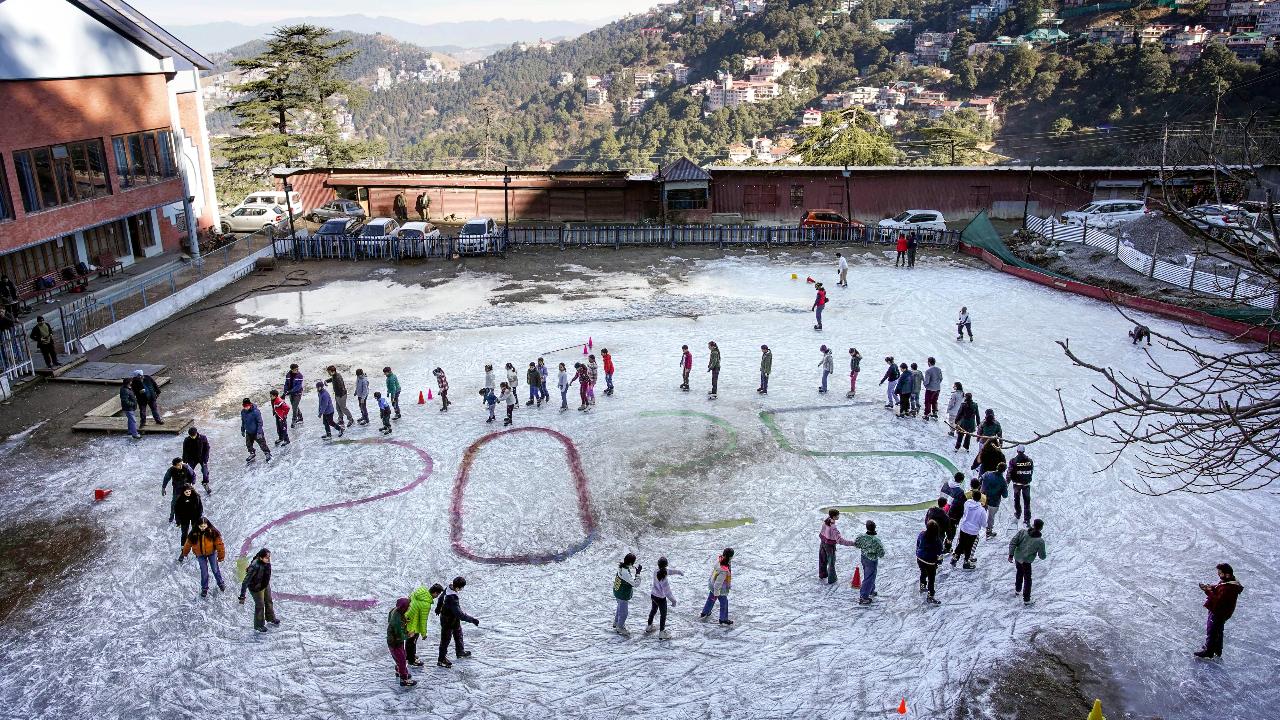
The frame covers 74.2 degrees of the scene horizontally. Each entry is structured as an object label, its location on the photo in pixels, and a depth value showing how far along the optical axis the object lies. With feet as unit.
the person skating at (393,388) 65.57
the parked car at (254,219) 134.00
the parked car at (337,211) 139.64
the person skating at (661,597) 41.47
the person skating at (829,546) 45.52
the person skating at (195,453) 55.91
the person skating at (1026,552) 43.11
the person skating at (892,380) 67.31
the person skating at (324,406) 63.62
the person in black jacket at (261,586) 41.88
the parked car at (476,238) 119.75
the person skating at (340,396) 63.77
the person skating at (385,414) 65.00
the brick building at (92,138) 90.12
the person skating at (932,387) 65.67
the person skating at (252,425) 58.95
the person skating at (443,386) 68.69
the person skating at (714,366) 70.44
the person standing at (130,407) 63.21
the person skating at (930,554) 43.96
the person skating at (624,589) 41.44
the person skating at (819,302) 86.69
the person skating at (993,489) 50.90
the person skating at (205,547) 45.21
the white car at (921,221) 130.62
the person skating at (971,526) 46.11
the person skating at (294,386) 64.75
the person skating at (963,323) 83.66
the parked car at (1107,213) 126.52
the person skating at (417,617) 39.47
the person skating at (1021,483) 51.55
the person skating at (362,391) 66.23
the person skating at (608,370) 70.72
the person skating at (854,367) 70.28
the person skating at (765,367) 70.85
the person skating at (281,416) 62.23
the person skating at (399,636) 37.83
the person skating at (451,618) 39.50
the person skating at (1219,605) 38.86
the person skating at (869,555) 43.68
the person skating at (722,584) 42.06
